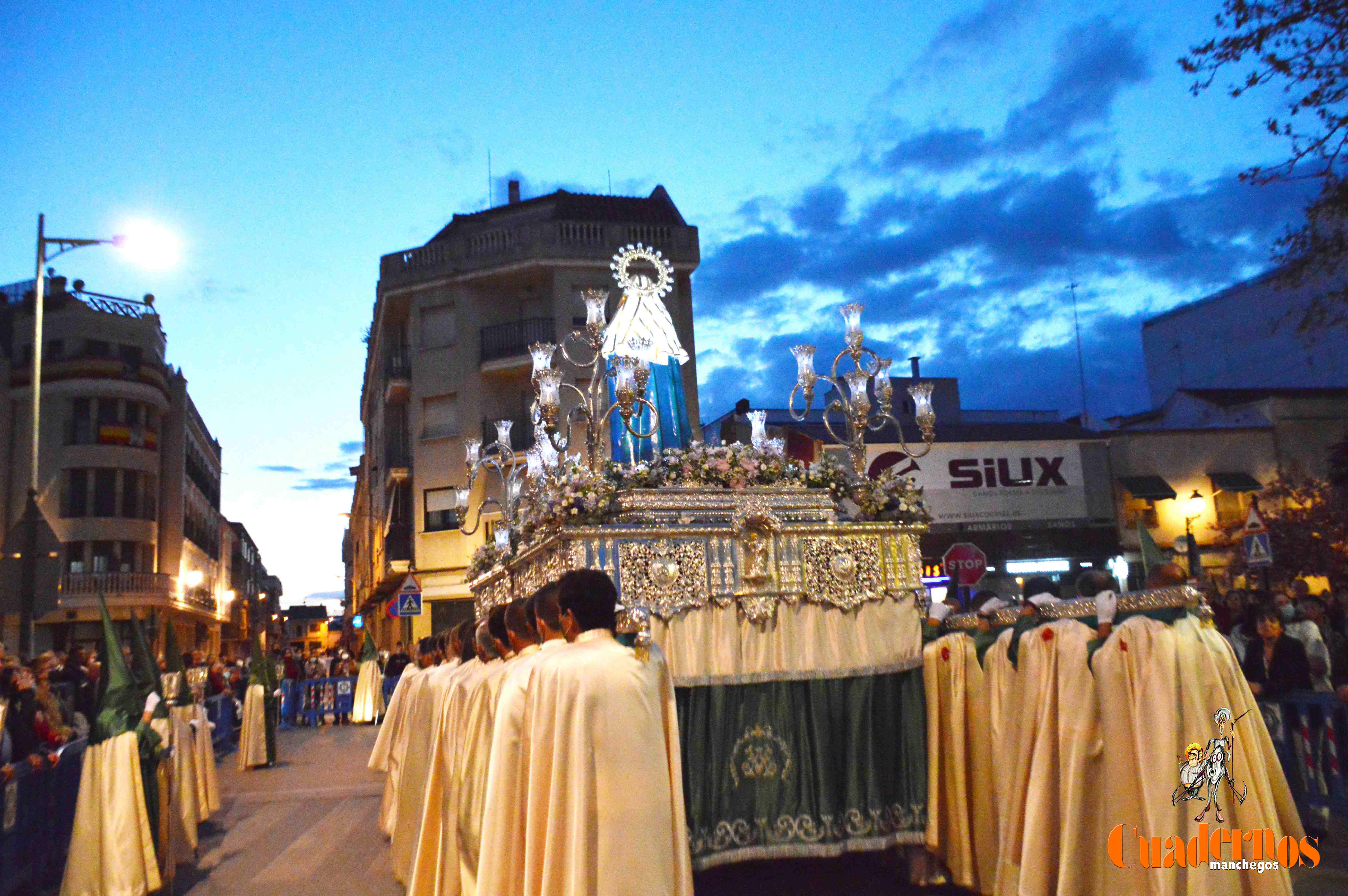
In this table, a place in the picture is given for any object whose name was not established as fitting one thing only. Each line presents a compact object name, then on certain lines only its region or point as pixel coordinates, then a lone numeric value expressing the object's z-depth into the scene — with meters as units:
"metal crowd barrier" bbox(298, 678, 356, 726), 23.75
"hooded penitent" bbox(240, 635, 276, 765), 15.41
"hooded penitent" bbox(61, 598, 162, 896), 6.77
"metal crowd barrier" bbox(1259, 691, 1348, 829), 6.88
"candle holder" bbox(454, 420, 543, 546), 9.49
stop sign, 12.83
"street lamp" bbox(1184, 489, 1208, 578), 25.48
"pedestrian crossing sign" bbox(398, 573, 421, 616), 15.44
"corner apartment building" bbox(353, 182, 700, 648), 27.05
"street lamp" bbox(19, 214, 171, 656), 10.48
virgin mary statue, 8.95
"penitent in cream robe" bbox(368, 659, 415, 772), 11.02
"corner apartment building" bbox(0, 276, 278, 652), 32.47
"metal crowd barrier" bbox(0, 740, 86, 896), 6.79
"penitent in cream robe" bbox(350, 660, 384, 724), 22.38
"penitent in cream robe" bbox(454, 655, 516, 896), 5.41
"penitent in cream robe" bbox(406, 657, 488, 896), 5.74
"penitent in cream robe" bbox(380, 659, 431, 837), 8.83
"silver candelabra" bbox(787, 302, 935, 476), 7.88
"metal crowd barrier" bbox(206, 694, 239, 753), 17.28
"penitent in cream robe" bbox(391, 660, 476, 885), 7.12
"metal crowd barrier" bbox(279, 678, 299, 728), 23.52
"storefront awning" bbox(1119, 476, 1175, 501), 25.59
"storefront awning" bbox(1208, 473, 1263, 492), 25.55
